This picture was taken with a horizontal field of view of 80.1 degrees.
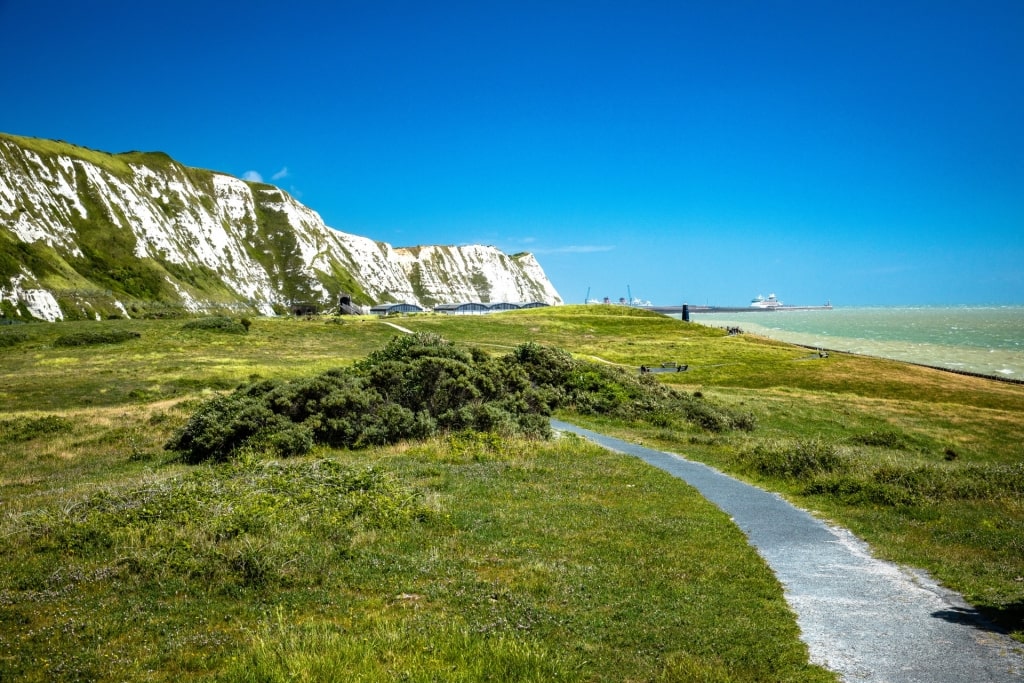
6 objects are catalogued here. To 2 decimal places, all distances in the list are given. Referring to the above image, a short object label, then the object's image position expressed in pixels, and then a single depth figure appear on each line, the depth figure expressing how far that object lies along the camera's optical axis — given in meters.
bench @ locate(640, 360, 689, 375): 78.00
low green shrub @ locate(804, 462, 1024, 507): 18.55
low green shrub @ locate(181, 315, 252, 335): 94.51
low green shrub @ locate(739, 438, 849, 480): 22.27
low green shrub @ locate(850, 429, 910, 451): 37.78
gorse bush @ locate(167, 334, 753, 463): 26.38
